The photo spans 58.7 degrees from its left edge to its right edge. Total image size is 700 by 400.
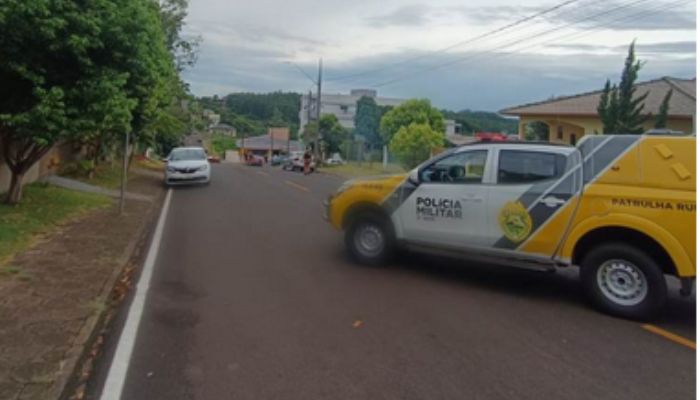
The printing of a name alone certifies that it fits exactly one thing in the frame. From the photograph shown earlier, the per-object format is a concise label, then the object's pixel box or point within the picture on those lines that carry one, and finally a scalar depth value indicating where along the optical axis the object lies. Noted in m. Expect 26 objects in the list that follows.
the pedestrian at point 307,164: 39.97
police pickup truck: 6.43
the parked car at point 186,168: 23.66
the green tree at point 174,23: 27.88
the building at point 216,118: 129.48
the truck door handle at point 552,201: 7.15
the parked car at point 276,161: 72.43
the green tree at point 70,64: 9.98
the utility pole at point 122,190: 13.80
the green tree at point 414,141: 47.04
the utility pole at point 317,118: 47.50
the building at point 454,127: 106.68
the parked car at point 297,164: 45.52
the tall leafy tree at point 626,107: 27.23
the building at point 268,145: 102.75
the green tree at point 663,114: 26.77
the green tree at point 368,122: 91.00
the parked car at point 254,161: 66.88
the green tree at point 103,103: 10.91
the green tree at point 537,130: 38.73
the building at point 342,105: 118.62
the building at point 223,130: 135.88
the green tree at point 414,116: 65.44
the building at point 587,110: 29.69
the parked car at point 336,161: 58.59
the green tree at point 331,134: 80.81
